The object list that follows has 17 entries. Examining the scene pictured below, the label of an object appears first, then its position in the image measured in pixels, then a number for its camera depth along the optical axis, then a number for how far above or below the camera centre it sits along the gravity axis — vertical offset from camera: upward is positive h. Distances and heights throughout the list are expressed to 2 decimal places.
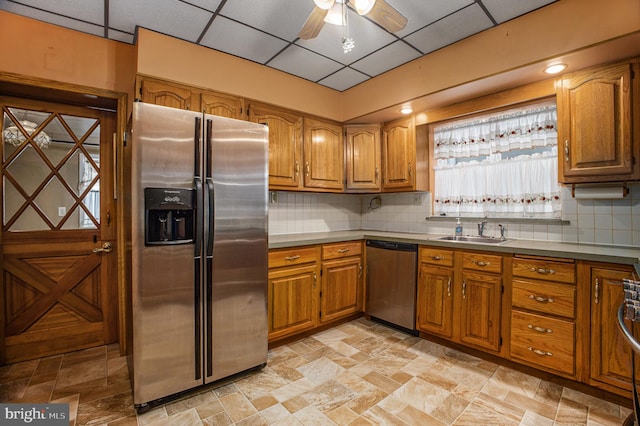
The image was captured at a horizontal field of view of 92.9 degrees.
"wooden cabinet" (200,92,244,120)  2.61 +0.96
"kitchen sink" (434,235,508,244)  2.78 -0.25
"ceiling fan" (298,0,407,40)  1.64 +1.15
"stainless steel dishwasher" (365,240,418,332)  2.89 -0.70
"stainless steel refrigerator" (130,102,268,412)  1.82 -0.23
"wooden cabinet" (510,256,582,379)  2.03 -0.71
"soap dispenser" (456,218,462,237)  3.06 -0.17
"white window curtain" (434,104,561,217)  2.61 +0.45
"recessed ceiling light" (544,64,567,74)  2.15 +1.04
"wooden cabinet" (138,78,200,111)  2.35 +0.96
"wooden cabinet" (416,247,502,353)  2.38 -0.71
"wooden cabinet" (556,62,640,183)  2.00 +0.61
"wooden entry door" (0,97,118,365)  2.43 -0.14
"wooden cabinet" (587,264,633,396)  1.85 -0.77
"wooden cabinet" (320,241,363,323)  2.99 -0.70
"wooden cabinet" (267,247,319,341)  2.62 -0.70
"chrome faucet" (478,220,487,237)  2.92 -0.14
